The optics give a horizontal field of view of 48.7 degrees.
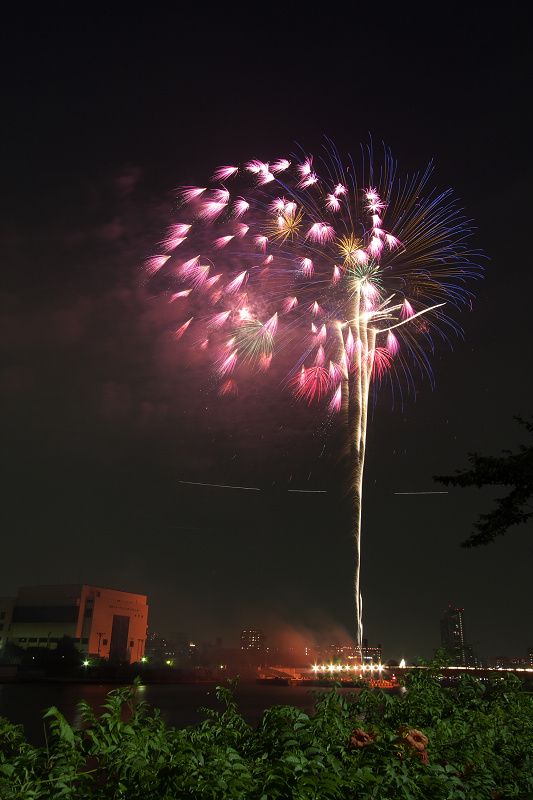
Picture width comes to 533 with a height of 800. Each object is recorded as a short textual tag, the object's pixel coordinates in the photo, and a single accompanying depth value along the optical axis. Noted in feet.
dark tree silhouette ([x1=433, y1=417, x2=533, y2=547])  39.32
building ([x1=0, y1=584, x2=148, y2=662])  348.59
